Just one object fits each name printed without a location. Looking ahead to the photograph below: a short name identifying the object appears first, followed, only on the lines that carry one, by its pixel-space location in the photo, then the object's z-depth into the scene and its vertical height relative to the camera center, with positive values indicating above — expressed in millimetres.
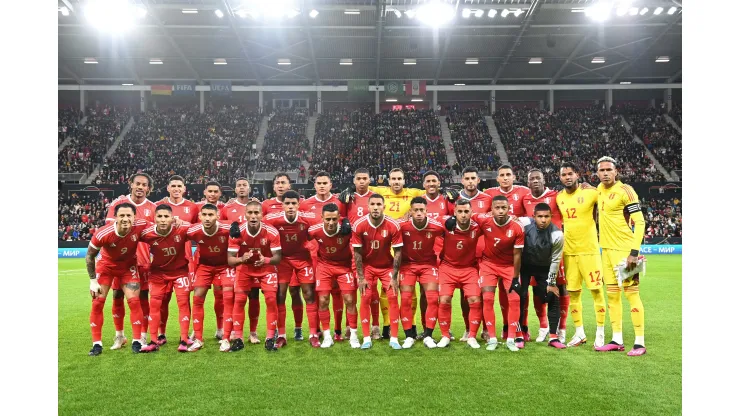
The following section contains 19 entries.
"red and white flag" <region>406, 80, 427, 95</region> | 35719 +8056
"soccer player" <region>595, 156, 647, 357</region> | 6598 -448
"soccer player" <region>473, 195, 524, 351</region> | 6832 -780
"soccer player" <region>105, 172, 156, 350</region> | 7141 -635
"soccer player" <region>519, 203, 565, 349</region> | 6896 -699
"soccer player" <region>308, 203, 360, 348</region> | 7055 -818
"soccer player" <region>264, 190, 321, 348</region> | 7262 -732
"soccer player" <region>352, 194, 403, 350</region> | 6973 -681
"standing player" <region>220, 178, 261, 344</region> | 7238 -867
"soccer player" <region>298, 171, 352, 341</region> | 7930 +85
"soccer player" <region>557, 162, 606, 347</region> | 6910 -599
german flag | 35250 +7886
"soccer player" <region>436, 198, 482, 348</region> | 6938 -848
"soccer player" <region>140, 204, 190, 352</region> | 6918 -806
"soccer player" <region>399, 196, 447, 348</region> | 7051 -785
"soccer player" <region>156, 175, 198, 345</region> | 7961 +53
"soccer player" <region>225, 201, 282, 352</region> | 6906 -811
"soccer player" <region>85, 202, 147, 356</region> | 6695 -751
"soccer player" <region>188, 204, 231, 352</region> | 7004 -713
